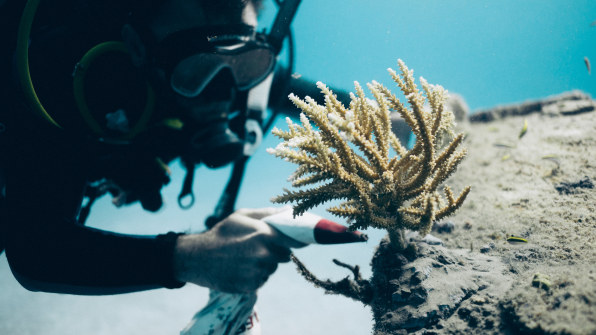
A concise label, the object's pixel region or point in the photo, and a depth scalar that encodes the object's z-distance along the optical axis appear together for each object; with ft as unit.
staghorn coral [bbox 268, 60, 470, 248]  1.20
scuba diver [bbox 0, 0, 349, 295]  1.47
